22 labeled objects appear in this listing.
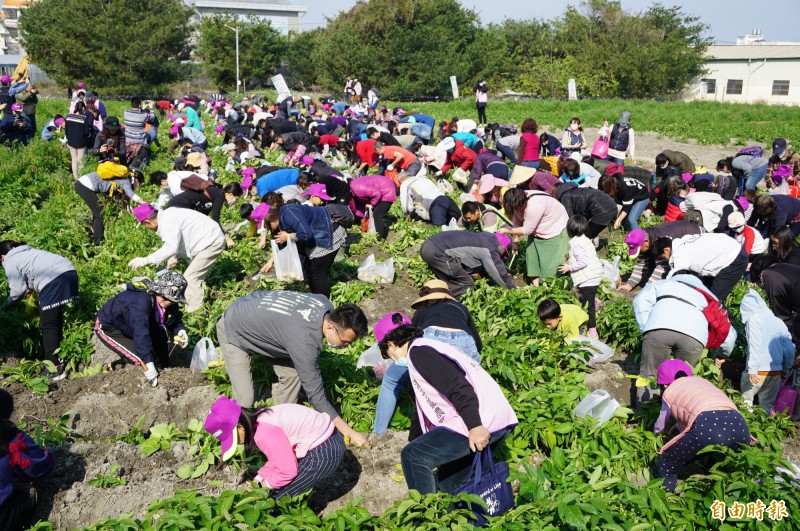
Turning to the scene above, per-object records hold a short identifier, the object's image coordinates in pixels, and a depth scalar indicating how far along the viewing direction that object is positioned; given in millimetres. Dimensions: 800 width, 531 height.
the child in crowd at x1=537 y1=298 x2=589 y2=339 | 6156
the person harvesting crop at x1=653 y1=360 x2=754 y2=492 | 4301
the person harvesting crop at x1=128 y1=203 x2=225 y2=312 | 7105
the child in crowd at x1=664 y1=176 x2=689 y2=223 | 9953
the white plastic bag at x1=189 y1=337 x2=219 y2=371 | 6324
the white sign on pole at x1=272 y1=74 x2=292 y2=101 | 24734
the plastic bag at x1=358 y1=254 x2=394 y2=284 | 8648
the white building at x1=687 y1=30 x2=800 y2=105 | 43062
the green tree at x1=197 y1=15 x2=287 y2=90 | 45688
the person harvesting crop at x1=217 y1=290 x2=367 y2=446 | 4414
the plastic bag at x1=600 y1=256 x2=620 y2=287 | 8555
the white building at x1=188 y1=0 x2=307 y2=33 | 73812
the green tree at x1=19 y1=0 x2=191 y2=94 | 39500
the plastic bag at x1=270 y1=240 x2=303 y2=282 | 7160
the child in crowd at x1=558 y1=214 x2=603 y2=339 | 7141
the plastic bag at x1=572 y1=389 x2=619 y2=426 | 5402
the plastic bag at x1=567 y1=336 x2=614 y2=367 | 6498
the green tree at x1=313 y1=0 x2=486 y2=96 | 42906
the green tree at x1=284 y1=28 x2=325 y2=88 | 51594
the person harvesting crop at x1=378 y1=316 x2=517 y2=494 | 3770
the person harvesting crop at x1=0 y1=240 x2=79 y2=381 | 6199
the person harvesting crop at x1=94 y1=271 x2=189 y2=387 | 5773
